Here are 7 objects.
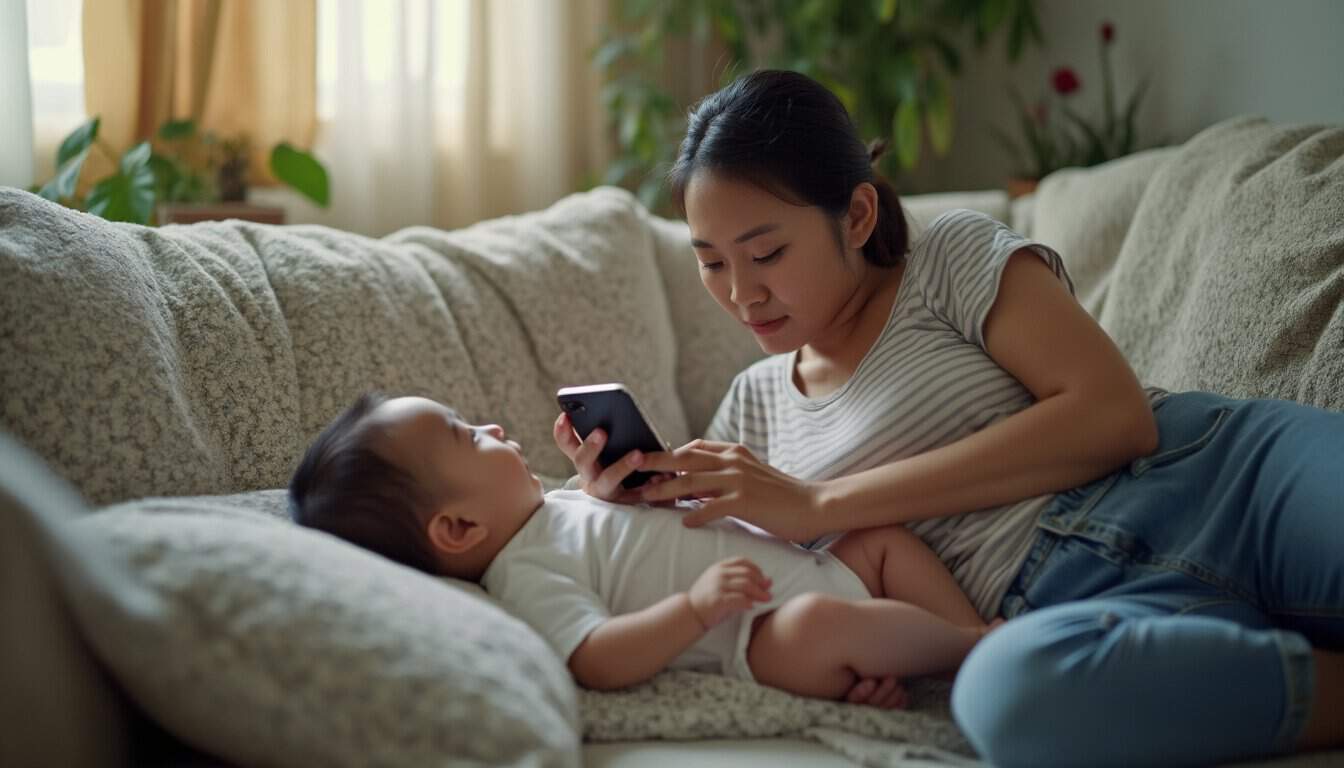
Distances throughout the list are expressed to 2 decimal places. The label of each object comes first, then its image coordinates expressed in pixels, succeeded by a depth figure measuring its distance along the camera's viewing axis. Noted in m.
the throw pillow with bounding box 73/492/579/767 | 0.91
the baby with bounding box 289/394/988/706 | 1.18
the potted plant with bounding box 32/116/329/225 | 2.04
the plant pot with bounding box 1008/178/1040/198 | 2.86
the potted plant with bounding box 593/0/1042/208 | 3.04
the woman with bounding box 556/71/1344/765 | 1.00
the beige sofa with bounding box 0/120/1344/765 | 0.92
